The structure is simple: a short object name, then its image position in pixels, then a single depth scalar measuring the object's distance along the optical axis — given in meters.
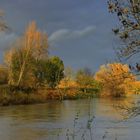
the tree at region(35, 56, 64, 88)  49.73
